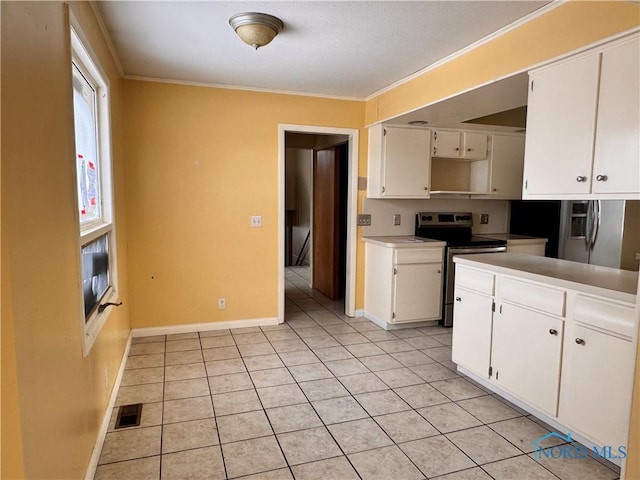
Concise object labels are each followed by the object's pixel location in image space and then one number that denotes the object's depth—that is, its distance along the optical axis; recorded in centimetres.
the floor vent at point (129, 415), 235
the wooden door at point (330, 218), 511
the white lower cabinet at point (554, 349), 191
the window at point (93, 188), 212
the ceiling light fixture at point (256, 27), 232
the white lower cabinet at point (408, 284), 402
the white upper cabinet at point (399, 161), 412
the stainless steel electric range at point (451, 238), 416
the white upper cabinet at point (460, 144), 432
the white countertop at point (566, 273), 199
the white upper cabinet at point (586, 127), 194
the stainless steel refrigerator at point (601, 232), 400
